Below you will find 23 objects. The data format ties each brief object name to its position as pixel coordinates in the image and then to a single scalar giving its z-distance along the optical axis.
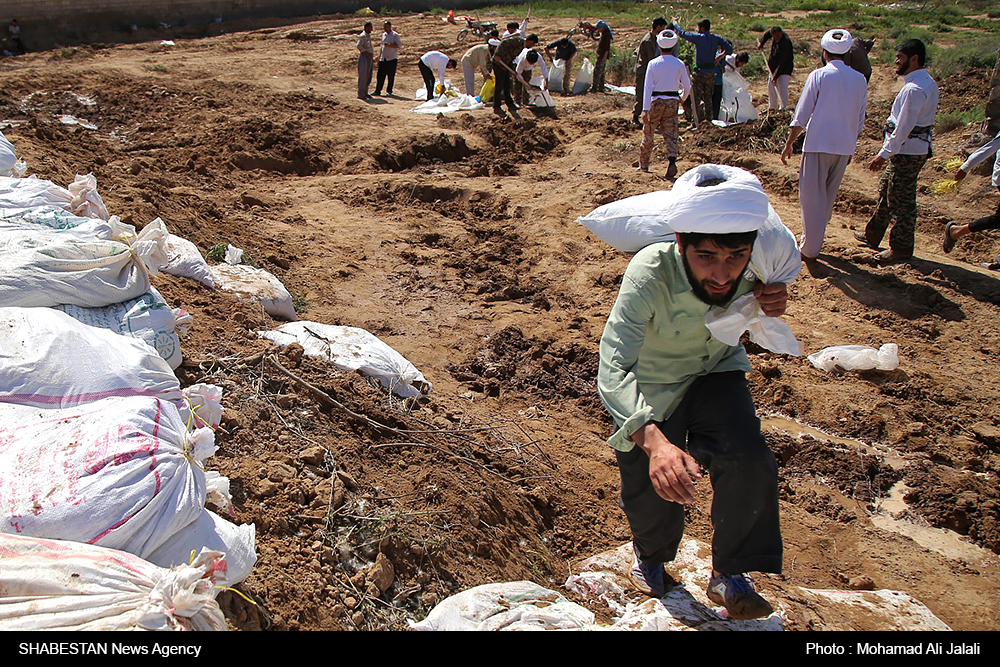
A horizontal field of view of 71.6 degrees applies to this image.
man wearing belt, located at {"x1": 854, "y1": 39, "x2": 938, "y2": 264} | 5.09
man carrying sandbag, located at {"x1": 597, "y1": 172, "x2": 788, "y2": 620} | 1.89
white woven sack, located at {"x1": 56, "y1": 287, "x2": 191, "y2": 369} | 2.68
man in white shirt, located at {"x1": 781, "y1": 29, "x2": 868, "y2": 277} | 5.23
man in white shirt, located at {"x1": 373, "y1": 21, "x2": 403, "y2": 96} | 12.02
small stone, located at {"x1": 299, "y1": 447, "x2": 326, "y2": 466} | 2.57
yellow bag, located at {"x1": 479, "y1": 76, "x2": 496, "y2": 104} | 11.17
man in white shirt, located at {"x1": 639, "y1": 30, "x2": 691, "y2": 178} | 7.27
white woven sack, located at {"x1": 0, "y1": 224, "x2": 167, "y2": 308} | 2.55
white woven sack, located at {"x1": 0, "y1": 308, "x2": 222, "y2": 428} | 2.00
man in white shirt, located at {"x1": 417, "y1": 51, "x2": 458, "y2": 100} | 11.82
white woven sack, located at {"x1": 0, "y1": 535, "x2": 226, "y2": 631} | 1.39
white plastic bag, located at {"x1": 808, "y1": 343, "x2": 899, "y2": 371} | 4.27
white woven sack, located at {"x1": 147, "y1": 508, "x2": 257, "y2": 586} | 1.71
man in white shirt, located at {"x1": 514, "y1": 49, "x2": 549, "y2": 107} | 11.02
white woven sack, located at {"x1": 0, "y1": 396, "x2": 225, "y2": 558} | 1.63
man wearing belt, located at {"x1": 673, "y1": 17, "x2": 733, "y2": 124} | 9.30
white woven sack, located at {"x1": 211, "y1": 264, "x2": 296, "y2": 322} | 3.97
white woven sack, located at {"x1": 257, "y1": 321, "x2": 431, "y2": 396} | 3.39
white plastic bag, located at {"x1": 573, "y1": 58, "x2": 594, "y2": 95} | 12.31
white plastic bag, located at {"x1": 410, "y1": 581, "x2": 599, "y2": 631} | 1.92
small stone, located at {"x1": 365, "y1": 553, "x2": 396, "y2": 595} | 2.15
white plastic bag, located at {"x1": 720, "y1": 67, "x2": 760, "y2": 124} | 9.49
